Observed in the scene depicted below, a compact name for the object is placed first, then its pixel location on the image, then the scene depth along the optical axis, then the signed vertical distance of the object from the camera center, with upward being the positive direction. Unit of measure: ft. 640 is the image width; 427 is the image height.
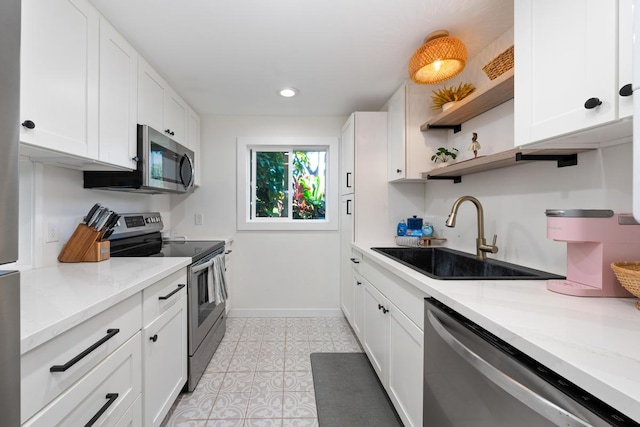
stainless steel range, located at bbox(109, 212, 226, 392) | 6.07 -1.40
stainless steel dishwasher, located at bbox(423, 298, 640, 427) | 1.82 -1.36
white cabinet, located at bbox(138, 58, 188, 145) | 6.39 +2.79
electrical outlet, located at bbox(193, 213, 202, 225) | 10.25 -0.20
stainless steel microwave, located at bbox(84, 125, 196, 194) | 6.03 +0.98
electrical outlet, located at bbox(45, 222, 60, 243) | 5.10 -0.36
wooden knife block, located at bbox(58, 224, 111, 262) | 5.27 -0.64
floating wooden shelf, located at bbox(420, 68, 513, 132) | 4.72 +2.22
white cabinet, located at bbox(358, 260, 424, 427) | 4.12 -2.45
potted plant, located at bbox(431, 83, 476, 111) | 6.20 +2.70
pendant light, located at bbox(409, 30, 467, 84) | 5.07 +2.83
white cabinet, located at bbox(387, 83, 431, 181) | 7.48 +2.17
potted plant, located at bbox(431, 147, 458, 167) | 6.98 +1.48
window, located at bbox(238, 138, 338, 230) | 10.82 +1.15
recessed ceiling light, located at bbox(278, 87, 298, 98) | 8.15 +3.57
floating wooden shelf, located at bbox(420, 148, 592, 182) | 4.01 +0.89
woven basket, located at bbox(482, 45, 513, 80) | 4.49 +2.48
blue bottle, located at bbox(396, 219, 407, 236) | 8.27 -0.44
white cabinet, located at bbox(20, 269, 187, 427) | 2.47 -1.75
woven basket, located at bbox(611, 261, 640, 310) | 2.61 -0.57
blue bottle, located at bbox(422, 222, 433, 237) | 7.82 -0.47
